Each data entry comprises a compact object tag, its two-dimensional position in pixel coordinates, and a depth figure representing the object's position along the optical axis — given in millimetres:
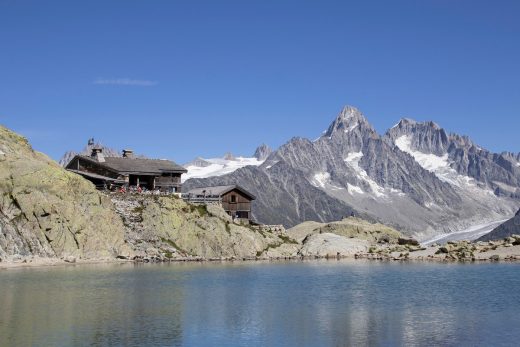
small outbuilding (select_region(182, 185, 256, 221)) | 151750
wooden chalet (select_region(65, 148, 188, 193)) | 130000
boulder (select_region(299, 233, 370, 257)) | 132875
